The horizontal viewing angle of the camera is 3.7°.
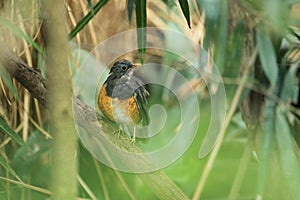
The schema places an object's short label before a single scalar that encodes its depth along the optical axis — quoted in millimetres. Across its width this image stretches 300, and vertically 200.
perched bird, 10146
